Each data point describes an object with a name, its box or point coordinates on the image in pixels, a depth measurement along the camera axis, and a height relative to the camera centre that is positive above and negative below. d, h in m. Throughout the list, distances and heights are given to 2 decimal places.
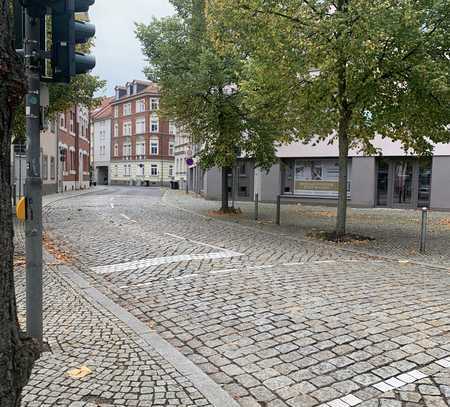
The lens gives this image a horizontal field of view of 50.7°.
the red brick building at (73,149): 39.34 +1.51
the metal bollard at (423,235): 10.50 -1.42
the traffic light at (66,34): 3.93 +1.13
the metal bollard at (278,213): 15.78 -1.49
